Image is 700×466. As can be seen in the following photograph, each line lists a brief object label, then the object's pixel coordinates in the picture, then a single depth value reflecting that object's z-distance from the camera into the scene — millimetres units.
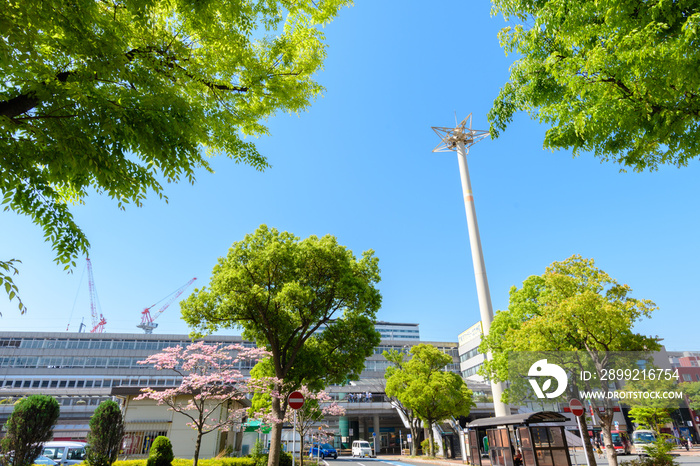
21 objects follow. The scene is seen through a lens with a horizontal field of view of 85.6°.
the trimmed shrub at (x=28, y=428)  11492
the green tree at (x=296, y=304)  17188
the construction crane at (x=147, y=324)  107031
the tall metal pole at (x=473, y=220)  35453
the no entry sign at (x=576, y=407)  13611
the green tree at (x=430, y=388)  34094
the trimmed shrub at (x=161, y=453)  14047
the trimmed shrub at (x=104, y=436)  12992
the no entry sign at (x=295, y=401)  11953
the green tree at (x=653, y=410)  39044
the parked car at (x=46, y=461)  18589
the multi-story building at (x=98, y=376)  53469
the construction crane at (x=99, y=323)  105212
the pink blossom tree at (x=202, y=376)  15250
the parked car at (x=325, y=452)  40081
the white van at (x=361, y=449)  41656
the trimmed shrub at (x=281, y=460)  18875
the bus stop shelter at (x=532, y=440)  15252
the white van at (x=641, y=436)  32831
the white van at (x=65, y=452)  20781
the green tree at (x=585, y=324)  16156
